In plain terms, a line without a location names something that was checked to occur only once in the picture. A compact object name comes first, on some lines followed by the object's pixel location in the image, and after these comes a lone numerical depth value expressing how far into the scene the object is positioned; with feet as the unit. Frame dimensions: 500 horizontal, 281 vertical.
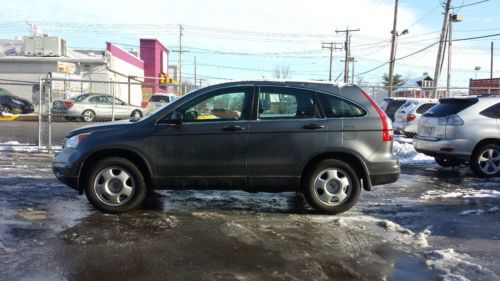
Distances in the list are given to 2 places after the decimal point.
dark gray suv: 21.16
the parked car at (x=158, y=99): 81.75
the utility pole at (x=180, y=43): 223.22
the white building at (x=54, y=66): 101.86
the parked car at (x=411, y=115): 55.11
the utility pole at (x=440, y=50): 94.15
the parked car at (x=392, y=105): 64.95
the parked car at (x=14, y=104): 81.61
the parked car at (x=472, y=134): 32.50
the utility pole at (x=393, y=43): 127.13
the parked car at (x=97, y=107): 69.36
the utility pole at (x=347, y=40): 196.08
